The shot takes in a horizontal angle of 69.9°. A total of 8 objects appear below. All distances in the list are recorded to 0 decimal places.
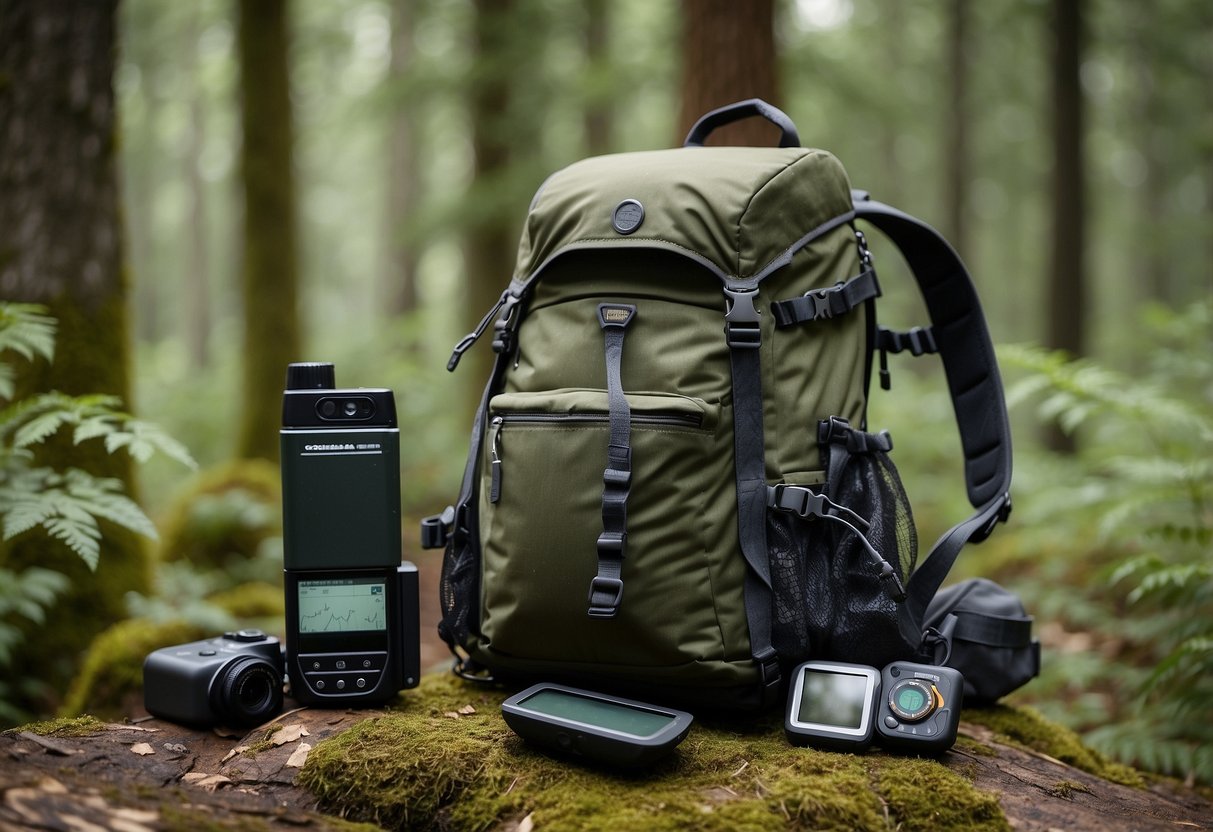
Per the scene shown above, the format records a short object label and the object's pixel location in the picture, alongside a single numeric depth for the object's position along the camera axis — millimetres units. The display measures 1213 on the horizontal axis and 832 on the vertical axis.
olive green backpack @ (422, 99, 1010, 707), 2338
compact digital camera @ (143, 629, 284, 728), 2461
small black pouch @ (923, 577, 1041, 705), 2697
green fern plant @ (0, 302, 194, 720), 2715
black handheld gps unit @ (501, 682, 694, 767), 2070
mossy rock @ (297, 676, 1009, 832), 1951
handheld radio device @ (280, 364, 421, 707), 2496
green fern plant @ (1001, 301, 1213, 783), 3309
